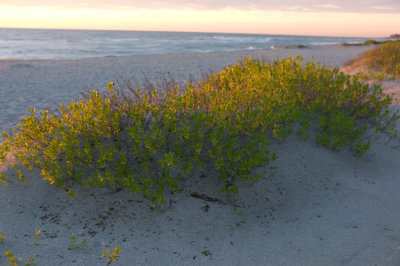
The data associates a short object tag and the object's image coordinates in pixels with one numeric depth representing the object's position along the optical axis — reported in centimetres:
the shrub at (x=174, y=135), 331
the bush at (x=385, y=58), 1089
